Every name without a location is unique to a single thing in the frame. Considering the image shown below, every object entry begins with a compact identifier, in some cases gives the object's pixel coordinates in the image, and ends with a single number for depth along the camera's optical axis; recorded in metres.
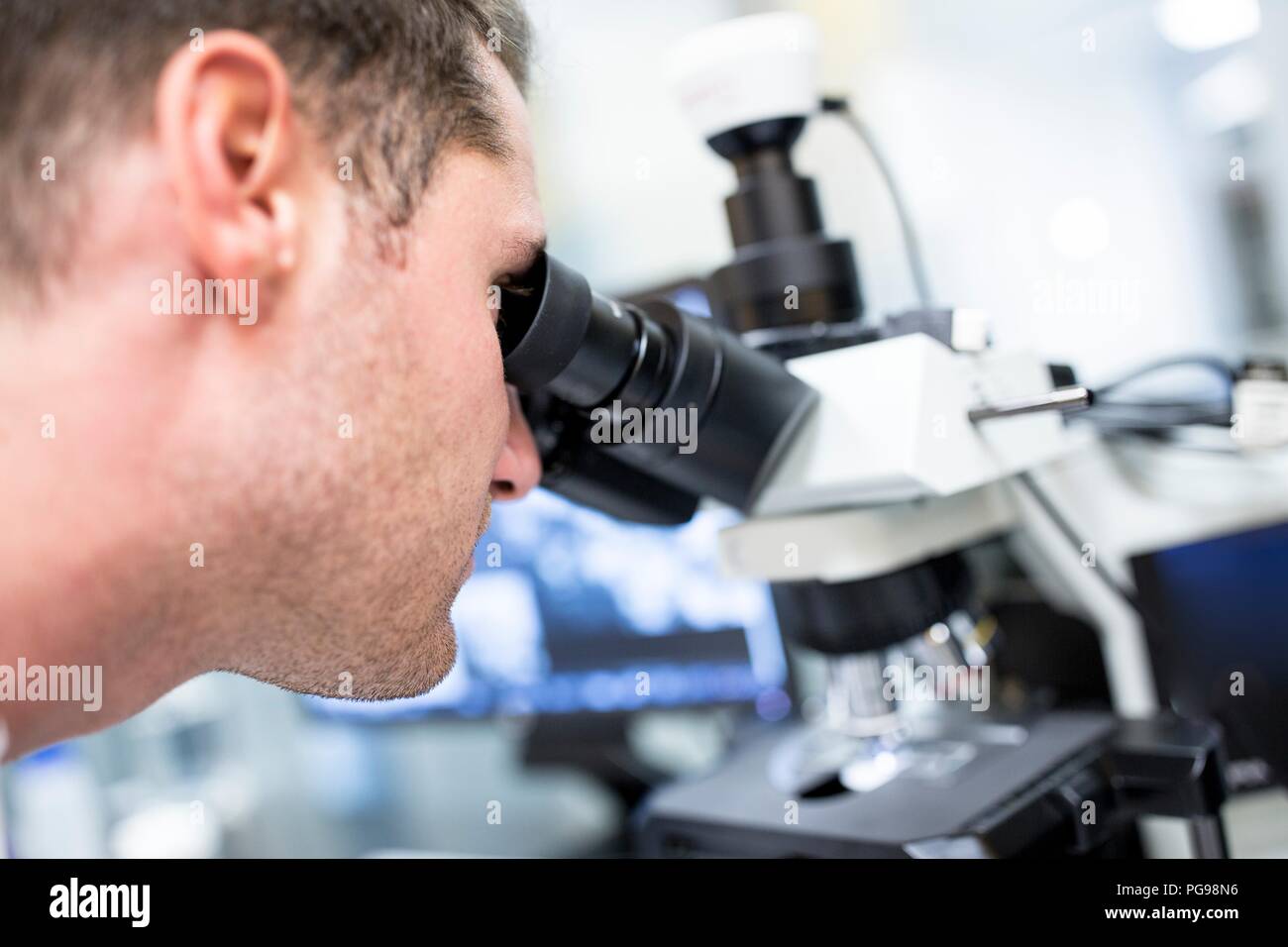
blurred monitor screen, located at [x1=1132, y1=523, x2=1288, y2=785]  0.74
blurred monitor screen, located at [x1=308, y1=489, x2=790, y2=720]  1.11
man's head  0.43
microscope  0.57
